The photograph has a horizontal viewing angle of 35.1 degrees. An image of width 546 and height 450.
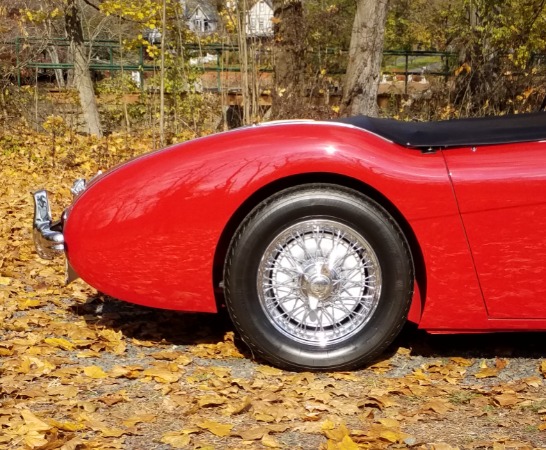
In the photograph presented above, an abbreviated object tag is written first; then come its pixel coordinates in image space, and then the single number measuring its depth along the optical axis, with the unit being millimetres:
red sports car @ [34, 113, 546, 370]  3803
